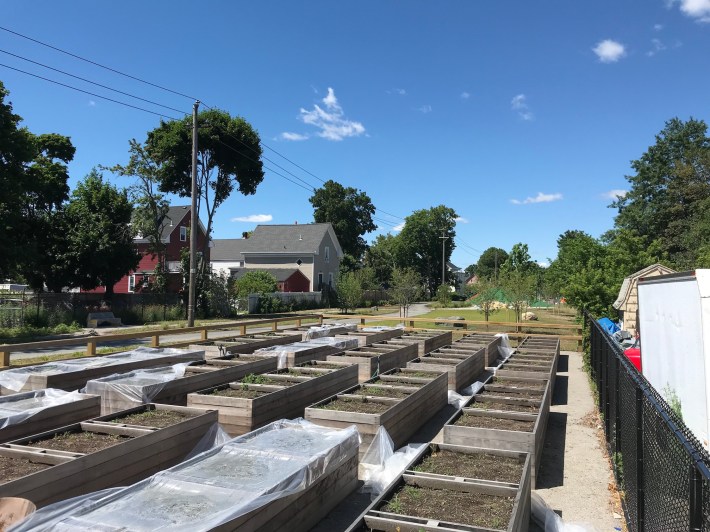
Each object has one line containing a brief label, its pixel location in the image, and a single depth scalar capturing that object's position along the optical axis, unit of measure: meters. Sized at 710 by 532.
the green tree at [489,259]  144.12
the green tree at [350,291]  42.59
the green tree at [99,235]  28.64
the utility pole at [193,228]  21.53
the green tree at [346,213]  77.44
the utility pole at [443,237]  71.22
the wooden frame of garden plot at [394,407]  6.87
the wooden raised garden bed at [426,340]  15.20
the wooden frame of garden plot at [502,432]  6.19
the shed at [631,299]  13.85
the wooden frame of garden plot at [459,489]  3.97
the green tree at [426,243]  82.12
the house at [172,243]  42.31
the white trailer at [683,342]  4.95
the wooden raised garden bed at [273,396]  7.26
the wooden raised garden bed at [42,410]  6.31
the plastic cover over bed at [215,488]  3.68
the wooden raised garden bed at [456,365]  10.87
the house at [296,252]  50.31
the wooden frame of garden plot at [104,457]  4.49
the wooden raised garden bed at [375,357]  11.74
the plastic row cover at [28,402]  6.33
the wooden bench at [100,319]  25.62
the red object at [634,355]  10.92
